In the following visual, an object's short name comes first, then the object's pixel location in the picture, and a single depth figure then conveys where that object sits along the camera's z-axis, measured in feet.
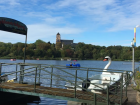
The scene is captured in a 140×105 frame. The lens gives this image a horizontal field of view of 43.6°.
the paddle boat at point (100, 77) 32.40
